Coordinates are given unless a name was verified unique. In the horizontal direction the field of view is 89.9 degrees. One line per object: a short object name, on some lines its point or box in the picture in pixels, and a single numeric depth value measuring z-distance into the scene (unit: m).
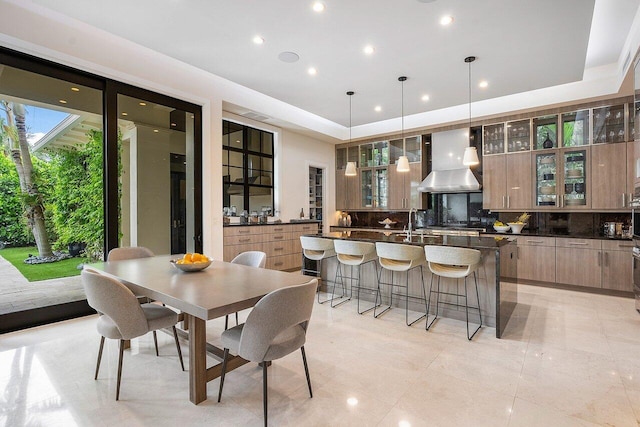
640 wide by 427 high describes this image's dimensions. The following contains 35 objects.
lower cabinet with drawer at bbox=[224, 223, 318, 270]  5.12
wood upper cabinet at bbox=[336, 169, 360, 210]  7.68
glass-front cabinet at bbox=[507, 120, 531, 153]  5.46
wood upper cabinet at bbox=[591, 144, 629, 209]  4.66
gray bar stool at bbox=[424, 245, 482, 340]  3.05
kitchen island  3.17
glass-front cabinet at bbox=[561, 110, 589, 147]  4.95
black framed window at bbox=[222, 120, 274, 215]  5.78
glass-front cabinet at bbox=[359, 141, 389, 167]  7.24
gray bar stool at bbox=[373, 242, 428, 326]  3.46
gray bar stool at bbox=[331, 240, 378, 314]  3.81
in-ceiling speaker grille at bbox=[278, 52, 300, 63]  4.00
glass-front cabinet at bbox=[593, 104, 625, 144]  4.70
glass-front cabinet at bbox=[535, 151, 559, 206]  5.20
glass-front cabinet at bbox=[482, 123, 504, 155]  5.72
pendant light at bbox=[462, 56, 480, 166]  4.29
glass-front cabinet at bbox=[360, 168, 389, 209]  7.27
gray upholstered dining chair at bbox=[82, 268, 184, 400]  1.93
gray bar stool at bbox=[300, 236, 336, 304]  4.21
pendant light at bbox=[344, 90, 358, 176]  5.18
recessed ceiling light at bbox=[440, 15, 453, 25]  3.23
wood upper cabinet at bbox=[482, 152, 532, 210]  5.45
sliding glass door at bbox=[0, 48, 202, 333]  3.30
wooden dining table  1.72
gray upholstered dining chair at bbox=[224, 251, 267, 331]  2.97
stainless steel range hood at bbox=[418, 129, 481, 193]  5.88
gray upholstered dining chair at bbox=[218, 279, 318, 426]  1.71
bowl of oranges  2.47
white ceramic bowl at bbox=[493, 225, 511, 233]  5.56
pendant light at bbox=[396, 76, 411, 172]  4.72
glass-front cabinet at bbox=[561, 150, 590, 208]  4.96
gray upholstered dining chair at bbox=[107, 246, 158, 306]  3.15
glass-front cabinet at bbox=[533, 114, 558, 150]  5.20
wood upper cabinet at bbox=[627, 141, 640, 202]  4.55
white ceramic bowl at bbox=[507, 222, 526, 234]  5.44
